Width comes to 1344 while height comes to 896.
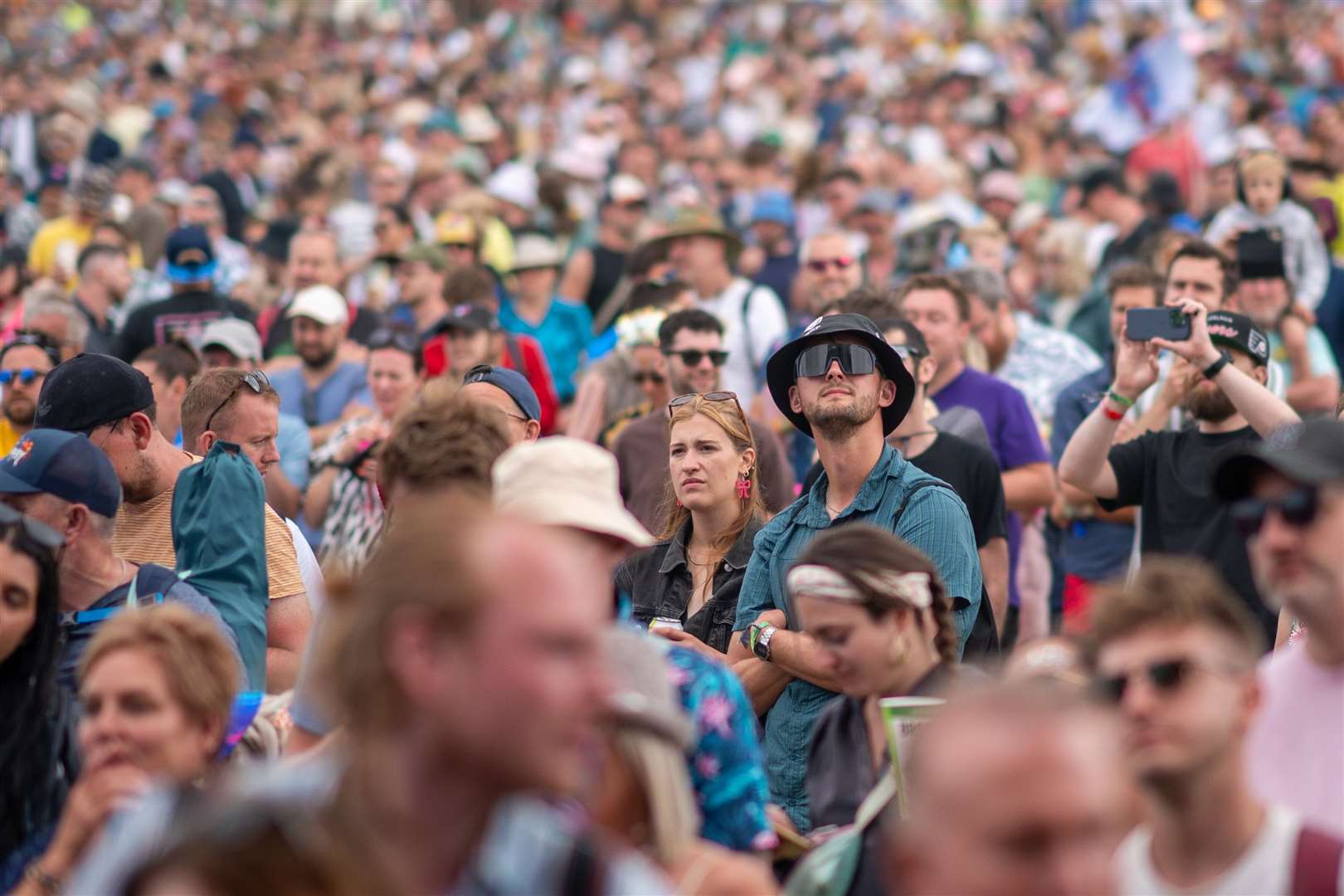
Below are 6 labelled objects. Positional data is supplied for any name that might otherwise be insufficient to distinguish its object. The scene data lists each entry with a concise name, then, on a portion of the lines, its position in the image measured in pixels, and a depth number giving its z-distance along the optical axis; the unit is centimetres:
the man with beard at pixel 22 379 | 1547
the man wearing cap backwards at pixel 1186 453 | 1290
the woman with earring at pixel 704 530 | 1162
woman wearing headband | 762
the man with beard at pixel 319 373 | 1903
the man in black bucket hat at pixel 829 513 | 1044
